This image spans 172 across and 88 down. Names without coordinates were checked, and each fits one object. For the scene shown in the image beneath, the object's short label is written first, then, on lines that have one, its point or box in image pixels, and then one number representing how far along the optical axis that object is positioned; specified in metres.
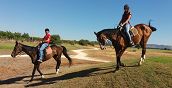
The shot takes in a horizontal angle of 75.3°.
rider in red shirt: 7.92
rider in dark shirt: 6.65
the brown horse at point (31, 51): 7.84
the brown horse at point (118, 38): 6.44
